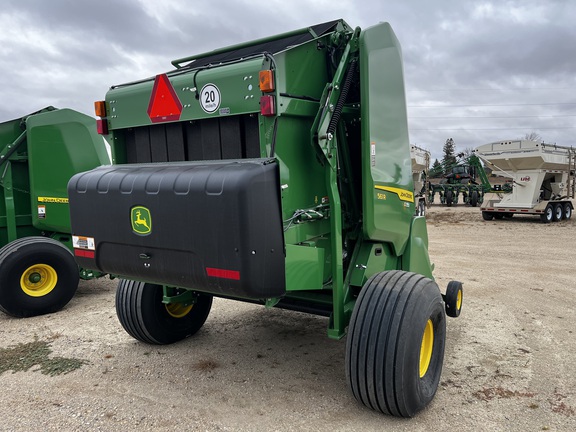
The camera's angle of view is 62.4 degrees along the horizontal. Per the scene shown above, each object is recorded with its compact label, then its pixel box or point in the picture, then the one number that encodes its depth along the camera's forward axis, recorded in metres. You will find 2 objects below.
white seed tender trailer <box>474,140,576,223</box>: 14.66
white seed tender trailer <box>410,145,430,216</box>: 17.12
